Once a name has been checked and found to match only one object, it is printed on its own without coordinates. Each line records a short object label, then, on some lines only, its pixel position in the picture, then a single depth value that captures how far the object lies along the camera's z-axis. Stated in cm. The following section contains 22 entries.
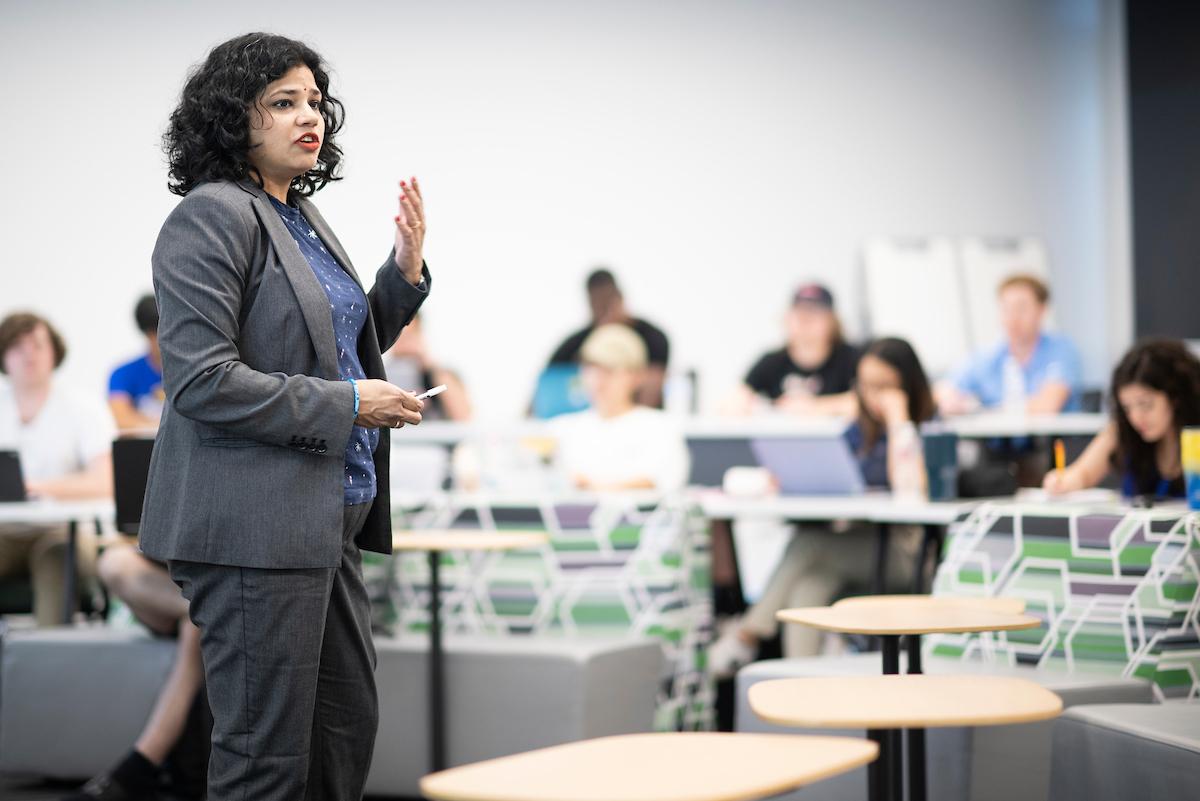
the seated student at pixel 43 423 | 844
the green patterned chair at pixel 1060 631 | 516
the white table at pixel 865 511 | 689
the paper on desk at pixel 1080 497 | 674
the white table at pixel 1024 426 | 1026
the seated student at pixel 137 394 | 1000
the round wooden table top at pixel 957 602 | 462
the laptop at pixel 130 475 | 617
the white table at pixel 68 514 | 744
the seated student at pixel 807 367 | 1168
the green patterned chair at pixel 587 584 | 686
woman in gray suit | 353
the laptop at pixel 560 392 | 1276
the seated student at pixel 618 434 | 848
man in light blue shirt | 1155
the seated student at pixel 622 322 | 1226
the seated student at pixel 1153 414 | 667
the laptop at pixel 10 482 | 797
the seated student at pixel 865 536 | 768
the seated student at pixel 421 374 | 1242
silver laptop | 787
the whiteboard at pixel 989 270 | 1715
